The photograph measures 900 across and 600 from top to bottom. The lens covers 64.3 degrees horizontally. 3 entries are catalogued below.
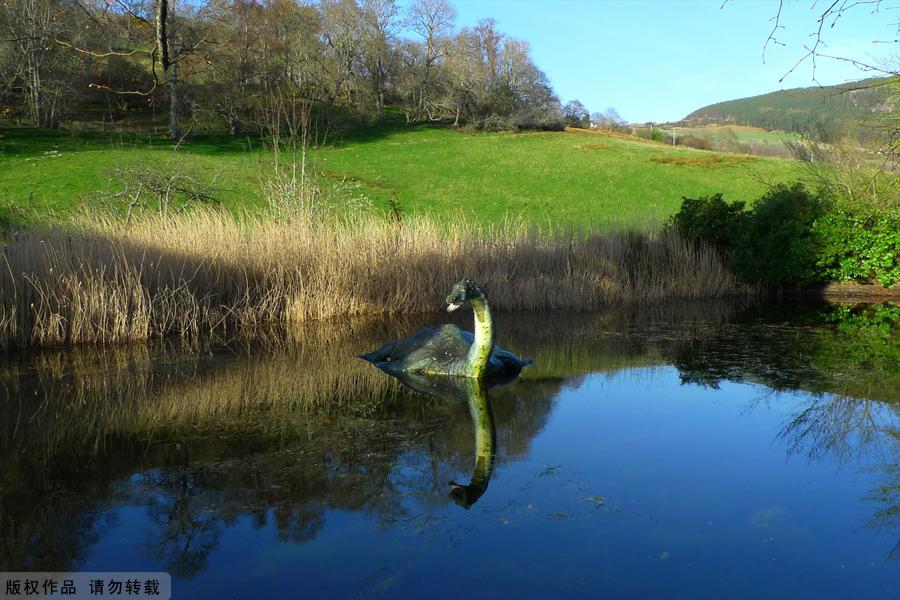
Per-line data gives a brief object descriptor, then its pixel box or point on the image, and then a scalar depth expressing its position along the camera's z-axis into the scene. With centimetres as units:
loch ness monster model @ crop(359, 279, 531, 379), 643
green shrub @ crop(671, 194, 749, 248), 1300
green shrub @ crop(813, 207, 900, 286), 1223
